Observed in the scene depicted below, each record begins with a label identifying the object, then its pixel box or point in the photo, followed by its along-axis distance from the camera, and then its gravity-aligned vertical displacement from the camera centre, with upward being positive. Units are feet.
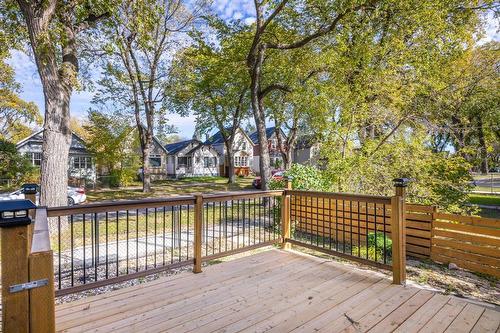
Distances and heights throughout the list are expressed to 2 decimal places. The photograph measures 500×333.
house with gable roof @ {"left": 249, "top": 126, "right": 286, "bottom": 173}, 92.81 +4.18
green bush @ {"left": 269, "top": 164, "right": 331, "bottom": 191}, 22.12 -1.08
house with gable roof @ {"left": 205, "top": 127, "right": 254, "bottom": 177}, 97.35 +4.58
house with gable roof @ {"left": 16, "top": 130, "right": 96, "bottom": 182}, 60.95 +2.76
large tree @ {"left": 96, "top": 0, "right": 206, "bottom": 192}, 43.96 +15.30
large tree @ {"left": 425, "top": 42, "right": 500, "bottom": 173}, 23.57 +10.04
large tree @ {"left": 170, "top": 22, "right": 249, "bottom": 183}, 34.45 +13.65
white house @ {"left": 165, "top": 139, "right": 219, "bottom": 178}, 91.50 +1.98
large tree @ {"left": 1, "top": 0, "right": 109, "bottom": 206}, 20.61 +7.80
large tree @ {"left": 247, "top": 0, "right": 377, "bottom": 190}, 24.62 +13.32
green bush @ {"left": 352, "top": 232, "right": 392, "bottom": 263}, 16.49 -5.09
